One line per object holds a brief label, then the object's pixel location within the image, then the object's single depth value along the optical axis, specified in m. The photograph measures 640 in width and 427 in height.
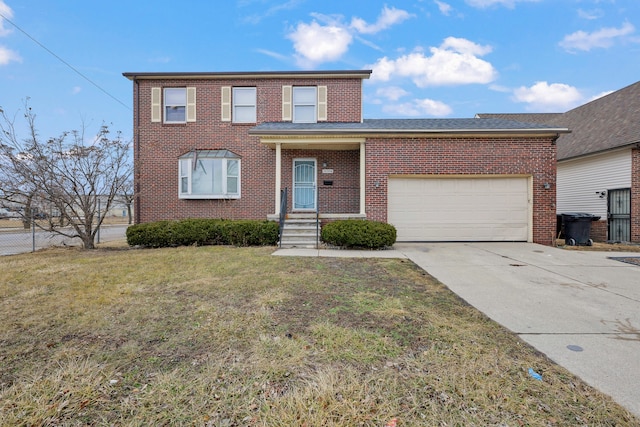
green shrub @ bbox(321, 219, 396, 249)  8.42
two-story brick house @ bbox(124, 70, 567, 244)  9.80
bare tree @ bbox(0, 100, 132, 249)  8.41
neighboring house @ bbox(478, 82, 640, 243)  10.60
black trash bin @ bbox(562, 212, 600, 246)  9.79
